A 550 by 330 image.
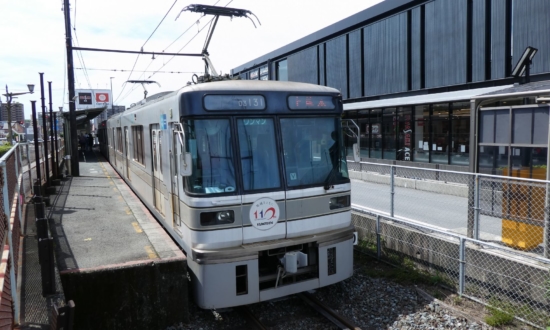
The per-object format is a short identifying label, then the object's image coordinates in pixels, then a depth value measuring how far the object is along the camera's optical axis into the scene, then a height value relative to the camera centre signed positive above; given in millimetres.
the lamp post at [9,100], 25495 +2170
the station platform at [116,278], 5574 -1772
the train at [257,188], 5742 -748
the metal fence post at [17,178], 7384 -815
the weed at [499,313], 5559 -2305
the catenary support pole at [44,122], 13198 +424
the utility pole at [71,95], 17766 +1613
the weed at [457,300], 6242 -2369
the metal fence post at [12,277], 4359 -1380
